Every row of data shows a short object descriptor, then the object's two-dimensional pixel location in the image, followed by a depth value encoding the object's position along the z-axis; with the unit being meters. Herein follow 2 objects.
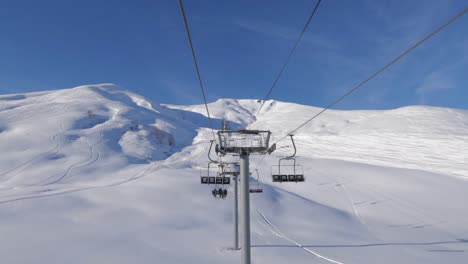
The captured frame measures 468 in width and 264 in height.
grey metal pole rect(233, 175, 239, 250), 17.47
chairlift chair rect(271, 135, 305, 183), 13.60
